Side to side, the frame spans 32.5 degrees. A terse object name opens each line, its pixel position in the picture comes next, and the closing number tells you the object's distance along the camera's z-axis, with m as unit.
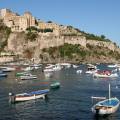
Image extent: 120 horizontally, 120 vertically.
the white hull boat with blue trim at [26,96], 24.61
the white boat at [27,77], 40.22
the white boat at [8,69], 52.56
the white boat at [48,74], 44.73
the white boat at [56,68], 54.94
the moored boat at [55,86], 31.78
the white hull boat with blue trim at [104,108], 19.85
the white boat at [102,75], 43.99
